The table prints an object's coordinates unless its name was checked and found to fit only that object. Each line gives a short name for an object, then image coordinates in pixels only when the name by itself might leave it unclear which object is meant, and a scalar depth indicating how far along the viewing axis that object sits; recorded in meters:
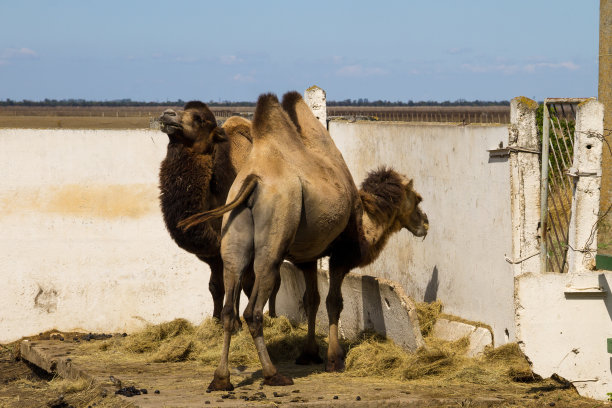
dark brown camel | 17.81
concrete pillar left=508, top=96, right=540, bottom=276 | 16.34
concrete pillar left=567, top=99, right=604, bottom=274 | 15.34
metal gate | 16.20
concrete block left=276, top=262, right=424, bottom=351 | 17.25
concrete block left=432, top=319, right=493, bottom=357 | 17.39
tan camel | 15.17
